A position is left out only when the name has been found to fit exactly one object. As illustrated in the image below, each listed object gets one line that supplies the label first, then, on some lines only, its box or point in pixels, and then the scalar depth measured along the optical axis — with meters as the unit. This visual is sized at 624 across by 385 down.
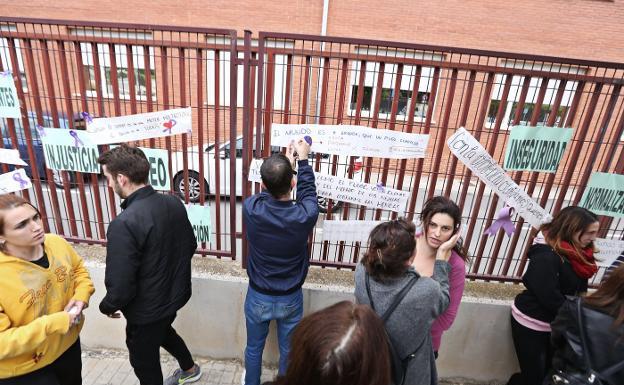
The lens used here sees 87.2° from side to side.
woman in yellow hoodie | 1.56
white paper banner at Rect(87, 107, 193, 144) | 2.48
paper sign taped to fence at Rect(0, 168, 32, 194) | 2.67
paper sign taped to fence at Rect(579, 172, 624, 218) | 2.54
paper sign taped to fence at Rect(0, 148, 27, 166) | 2.67
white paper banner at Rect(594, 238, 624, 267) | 2.76
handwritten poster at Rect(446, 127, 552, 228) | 2.42
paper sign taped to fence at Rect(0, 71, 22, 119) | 2.49
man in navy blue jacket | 1.97
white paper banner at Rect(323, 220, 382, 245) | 2.68
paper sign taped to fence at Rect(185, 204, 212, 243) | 2.72
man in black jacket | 1.85
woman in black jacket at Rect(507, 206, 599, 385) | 2.09
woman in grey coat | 1.51
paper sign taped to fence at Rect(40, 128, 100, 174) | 2.59
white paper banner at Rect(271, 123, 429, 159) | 2.39
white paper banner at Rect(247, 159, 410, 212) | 2.53
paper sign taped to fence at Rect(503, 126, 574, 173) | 2.40
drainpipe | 10.19
